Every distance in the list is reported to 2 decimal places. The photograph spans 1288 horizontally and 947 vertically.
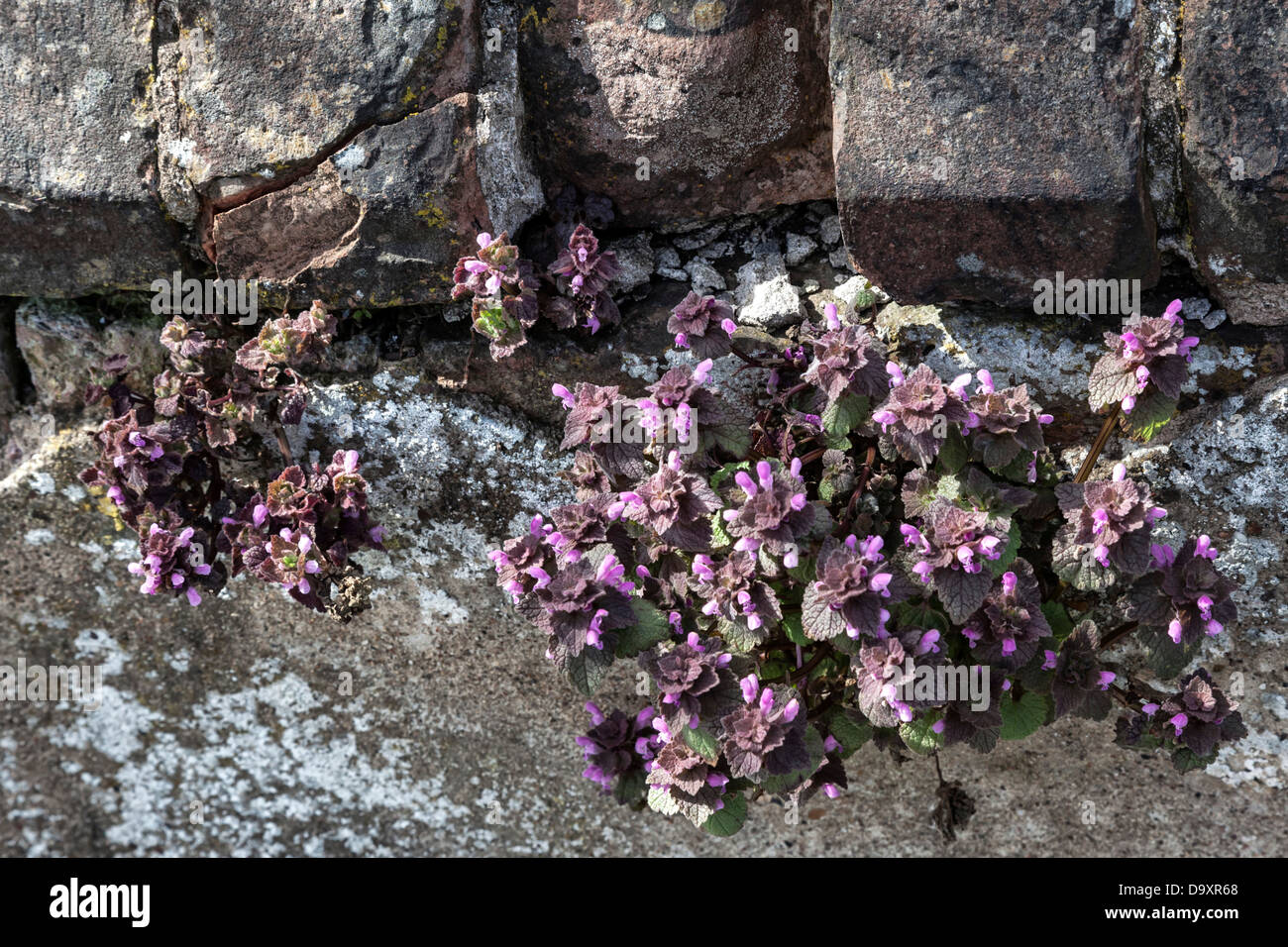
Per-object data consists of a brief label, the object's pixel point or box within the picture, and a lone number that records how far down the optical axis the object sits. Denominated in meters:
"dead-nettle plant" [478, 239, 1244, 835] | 2.01
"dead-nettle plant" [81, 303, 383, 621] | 2.32
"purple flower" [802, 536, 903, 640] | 1.97
